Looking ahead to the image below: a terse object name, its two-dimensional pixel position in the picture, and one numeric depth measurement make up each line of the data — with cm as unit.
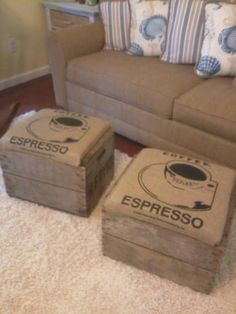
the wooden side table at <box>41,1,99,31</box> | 274
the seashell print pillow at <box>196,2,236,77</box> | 187
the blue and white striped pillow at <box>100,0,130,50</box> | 232
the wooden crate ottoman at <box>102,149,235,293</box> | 116
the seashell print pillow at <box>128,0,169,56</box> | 219
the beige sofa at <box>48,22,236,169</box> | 171
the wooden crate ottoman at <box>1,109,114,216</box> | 150
